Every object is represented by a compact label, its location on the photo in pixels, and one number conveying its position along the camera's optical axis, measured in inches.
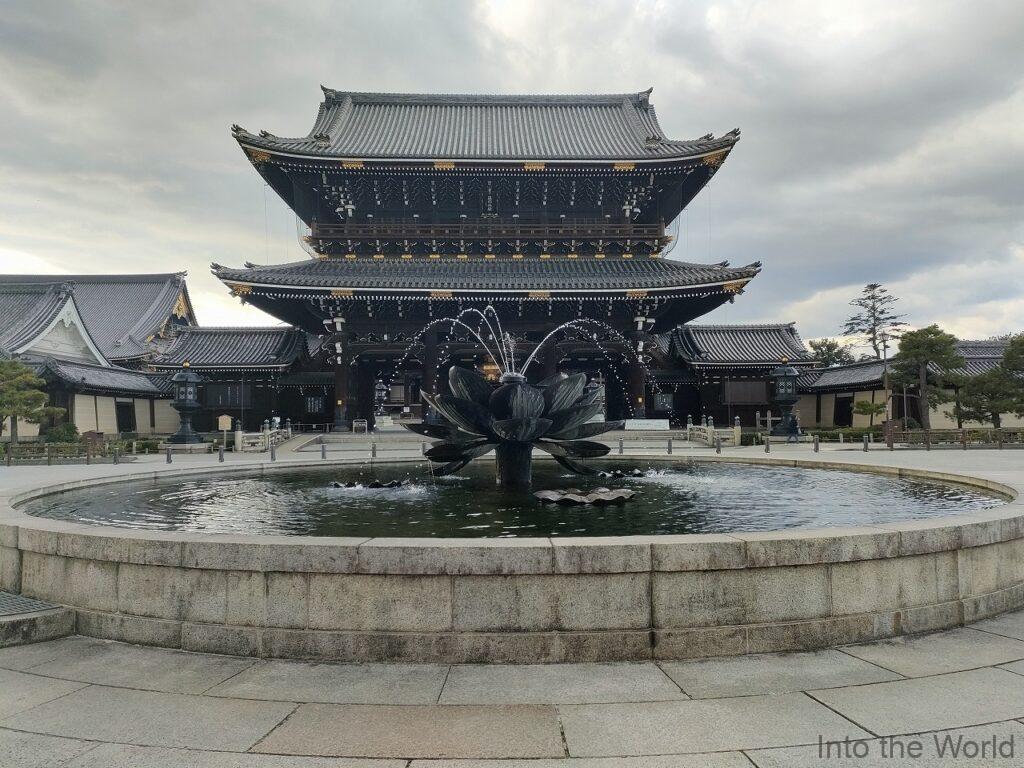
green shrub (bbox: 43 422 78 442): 1007.9
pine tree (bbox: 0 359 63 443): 927.7
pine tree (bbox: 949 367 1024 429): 1075.3
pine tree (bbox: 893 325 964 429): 1129.4
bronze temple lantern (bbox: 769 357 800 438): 1039.6
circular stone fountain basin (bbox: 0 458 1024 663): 170.4
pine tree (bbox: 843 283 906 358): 2095.2
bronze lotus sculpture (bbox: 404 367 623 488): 331.6
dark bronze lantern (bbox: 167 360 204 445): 997.2
